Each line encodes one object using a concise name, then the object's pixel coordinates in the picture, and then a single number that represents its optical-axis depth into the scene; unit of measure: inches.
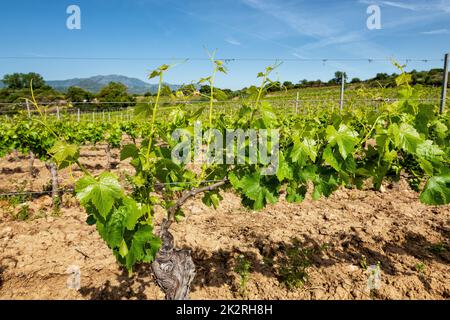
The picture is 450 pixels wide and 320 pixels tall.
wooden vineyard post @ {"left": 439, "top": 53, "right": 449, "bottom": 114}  260.5
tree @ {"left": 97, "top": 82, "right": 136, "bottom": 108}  1398.1
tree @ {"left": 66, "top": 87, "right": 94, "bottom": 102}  1376.1
